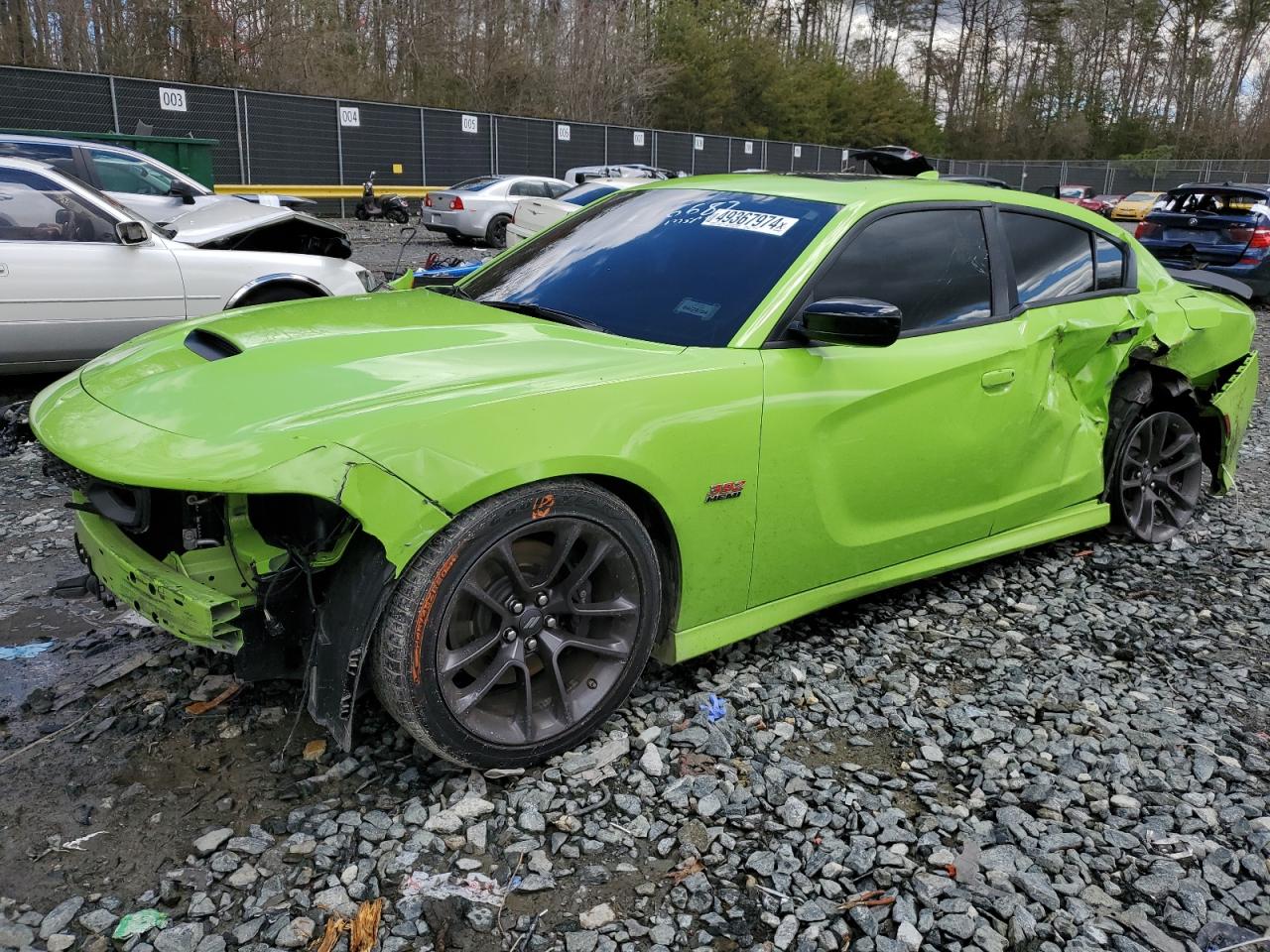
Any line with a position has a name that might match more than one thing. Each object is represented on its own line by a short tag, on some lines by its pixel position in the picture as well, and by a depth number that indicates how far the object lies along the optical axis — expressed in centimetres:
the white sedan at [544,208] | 1320
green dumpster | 1523
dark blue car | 1256
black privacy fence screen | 1811
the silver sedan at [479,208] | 1850
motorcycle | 1966
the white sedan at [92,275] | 608
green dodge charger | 236
